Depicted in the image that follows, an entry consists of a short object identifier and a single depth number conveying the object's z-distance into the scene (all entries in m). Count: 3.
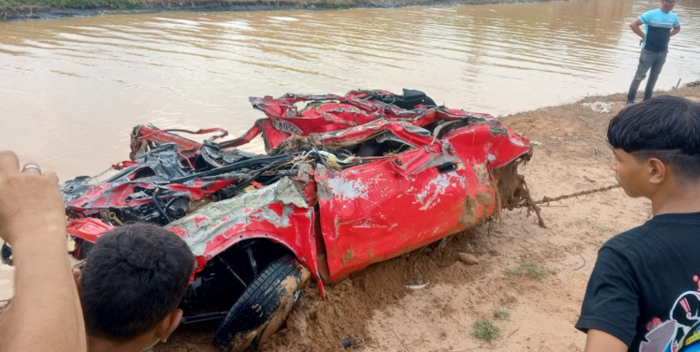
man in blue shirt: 9.46
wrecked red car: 3.44
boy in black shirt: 1.52
